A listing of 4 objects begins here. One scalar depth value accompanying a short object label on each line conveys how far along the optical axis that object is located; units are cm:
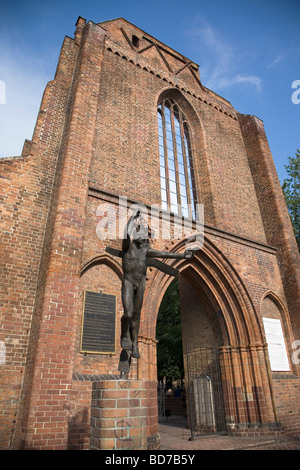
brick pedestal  343
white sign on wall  941
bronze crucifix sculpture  409
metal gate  896
